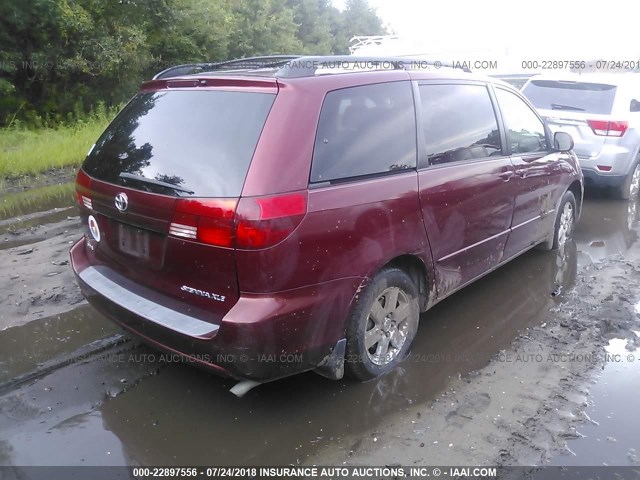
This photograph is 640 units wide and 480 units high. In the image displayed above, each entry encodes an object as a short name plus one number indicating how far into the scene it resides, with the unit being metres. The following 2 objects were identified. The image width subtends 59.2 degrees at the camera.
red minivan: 2.67
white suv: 7.20
